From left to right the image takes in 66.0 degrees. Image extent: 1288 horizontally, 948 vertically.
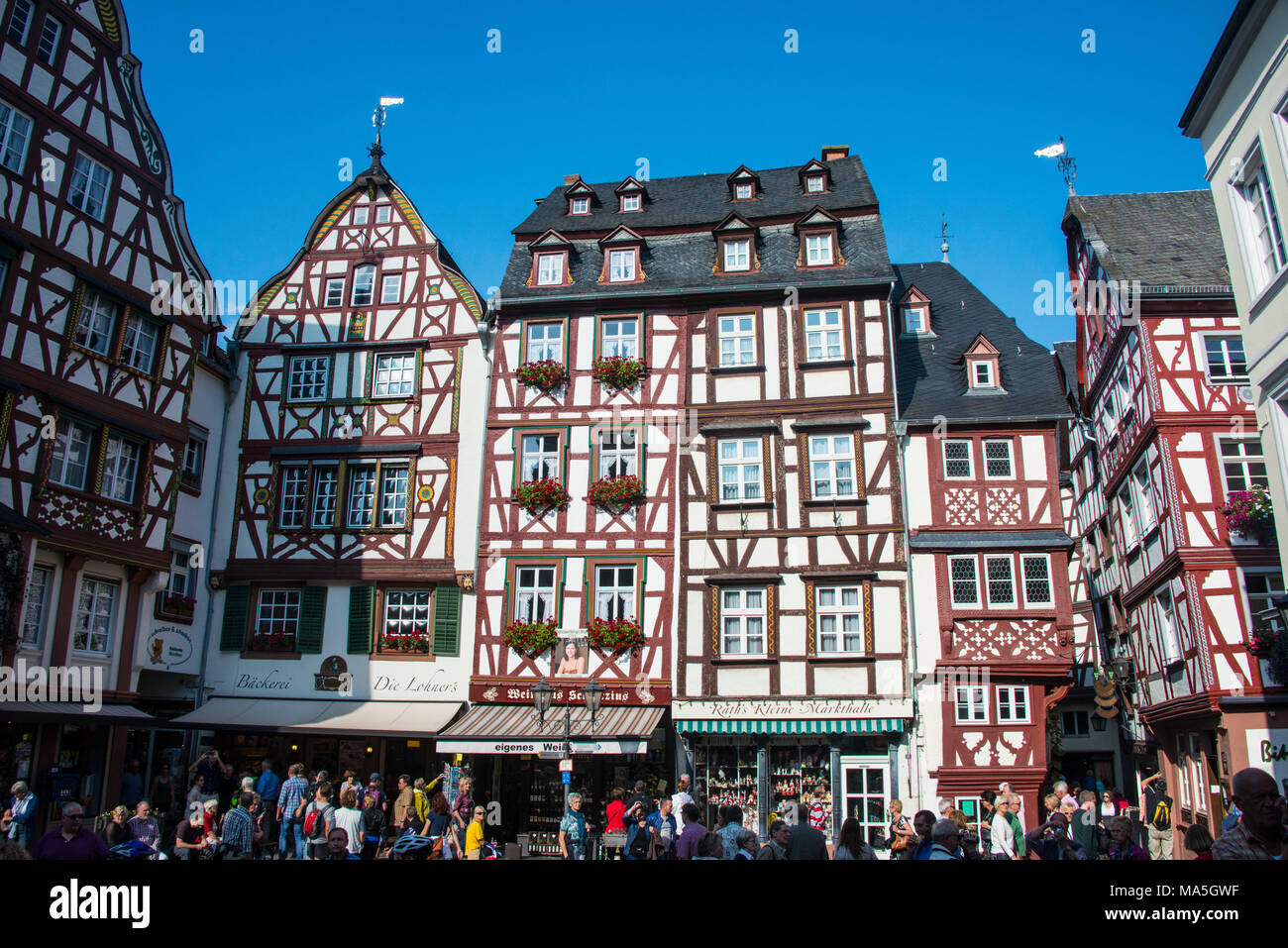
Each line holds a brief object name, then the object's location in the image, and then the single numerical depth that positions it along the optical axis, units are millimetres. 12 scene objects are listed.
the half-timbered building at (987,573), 19188
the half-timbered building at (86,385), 18203
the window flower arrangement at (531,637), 20875
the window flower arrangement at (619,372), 22250
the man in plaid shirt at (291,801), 14734
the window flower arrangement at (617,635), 20594
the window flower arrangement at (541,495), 21641
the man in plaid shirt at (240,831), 11844
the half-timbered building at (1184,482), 18781
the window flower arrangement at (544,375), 22469
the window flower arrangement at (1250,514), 18797
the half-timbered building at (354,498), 21703
